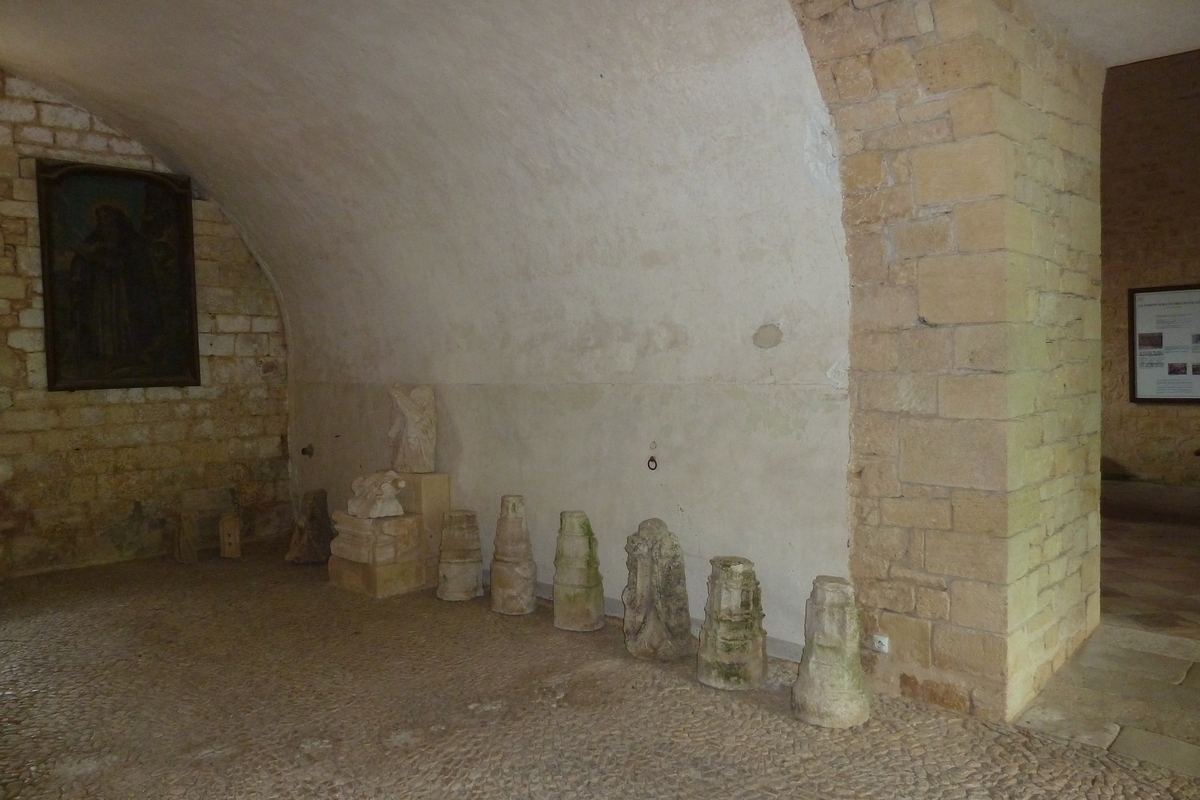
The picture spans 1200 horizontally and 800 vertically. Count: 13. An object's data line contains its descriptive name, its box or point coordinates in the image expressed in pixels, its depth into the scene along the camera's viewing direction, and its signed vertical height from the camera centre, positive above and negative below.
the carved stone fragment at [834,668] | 3.67 -1.28
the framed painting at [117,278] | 6.79 +0.91
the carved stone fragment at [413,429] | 6.36 -0.36
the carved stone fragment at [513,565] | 5.48 -1.21
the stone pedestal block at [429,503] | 6.24 -0.90
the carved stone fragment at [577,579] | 5.09 -1.21
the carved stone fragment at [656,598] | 4.58 -1.21
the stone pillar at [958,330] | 3.52 +0.18
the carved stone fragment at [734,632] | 4.12 -1.25
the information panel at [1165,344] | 8.83 +0.22
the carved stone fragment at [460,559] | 5.82 -1.23
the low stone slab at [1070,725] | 3.49 -1.51
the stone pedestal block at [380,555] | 5.92 -1.22
